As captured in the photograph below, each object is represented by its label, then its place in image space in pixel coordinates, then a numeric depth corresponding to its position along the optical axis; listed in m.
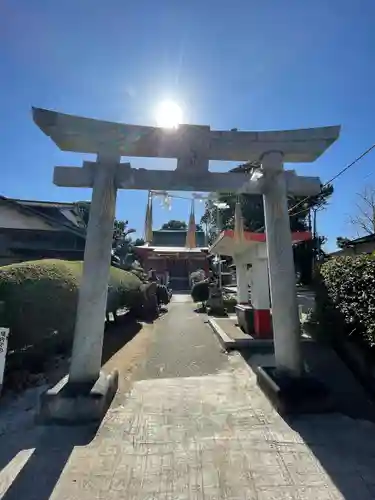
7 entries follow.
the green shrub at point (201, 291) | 18.55
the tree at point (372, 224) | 24.39
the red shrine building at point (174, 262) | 29.89
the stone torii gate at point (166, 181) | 4.37
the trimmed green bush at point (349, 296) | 4.36
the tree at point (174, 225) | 61.26
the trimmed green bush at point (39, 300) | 4.69
